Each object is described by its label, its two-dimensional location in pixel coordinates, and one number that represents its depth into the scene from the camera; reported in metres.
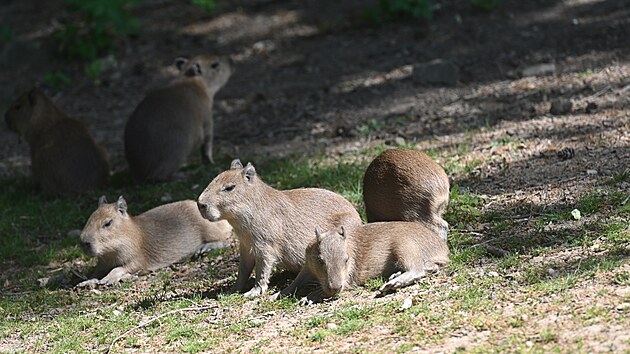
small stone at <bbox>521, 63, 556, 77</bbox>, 18.27
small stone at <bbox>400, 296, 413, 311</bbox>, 9.56
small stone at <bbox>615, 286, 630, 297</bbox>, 8.95
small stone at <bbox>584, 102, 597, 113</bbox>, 15.46
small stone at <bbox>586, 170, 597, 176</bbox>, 12.61
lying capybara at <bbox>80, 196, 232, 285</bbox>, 12.73
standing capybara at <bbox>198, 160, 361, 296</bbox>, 10.82
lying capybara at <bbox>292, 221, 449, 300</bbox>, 10.08
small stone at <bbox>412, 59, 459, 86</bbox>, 18.70
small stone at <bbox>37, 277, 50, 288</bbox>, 12.70
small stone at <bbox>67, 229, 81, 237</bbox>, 14.34
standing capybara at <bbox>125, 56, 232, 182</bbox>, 16.59
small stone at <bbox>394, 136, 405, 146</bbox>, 15.79
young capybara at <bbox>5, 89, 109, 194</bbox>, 16.75
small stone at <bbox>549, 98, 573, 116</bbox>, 15.70
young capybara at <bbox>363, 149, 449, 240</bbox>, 10.95
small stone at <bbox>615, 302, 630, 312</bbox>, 8.65
